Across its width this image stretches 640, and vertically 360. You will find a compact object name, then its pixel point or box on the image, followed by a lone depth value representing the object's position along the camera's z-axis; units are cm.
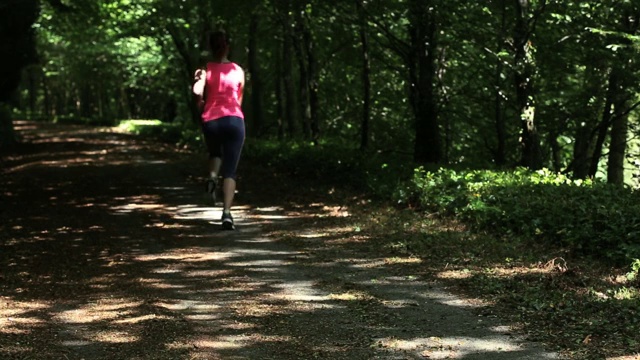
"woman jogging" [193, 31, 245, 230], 763
